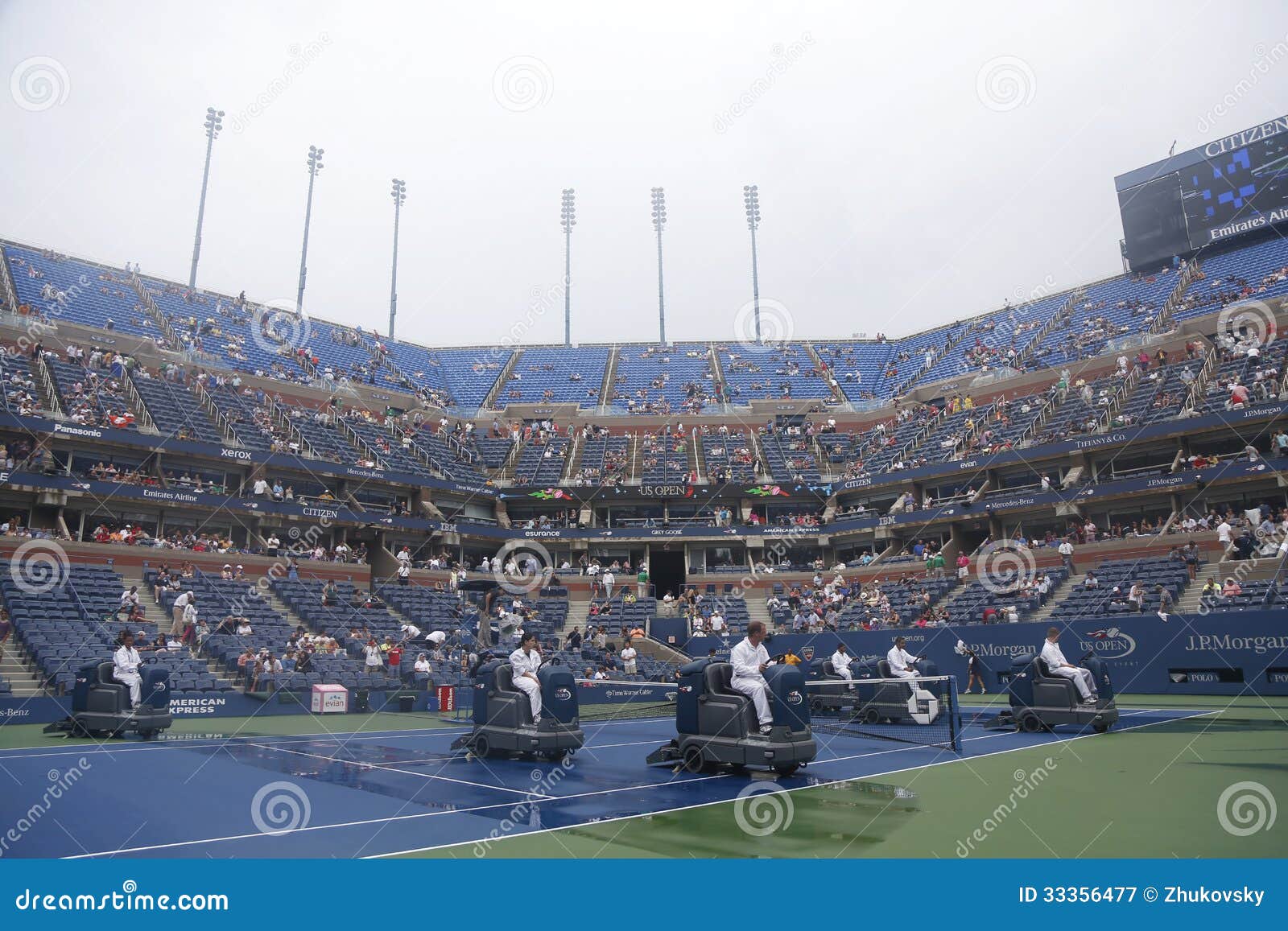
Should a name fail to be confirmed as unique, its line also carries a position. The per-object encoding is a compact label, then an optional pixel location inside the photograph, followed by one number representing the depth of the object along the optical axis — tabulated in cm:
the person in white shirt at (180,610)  2350
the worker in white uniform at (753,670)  935
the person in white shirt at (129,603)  2284
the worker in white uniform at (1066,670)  1384
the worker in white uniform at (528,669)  1132
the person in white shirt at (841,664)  1733
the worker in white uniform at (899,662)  1584
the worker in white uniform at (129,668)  1398
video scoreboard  4228
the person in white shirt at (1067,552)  3098
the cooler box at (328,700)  2083
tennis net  1471
